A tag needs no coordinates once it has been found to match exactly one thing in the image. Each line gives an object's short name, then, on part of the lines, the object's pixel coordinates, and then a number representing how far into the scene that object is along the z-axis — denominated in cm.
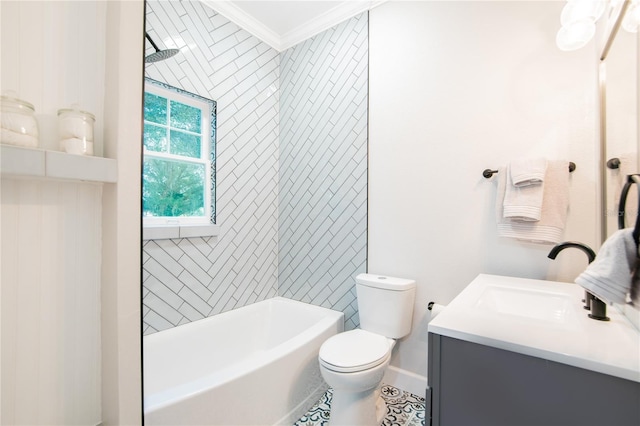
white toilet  150
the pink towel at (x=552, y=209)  142
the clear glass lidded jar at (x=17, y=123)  54
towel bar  168
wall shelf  53
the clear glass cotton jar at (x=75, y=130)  62
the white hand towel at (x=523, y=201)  143
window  193
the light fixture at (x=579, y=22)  121
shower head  133
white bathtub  129
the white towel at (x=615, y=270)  59
